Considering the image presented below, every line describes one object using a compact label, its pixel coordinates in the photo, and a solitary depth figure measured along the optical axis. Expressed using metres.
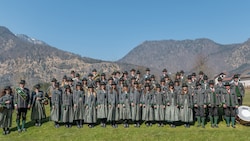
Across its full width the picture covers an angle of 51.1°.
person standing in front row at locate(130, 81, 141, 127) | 13.45
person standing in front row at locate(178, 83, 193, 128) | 13.15
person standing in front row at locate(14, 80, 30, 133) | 13.07
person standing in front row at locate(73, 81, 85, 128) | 13.55
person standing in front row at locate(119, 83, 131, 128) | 13.45
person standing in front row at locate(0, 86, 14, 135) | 12.66
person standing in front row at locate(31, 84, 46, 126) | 13.83
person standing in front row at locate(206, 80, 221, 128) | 13.40
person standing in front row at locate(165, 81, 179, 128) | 13.24
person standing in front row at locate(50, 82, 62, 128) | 13.50
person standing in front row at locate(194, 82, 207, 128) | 13.35
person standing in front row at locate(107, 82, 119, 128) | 13.38
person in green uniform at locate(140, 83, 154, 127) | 13.44
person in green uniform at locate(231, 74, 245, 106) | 14.18
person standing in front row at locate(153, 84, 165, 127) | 13.44
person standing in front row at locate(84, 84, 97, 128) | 13.40
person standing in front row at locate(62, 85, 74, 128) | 13.40
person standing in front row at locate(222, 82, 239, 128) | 13.22
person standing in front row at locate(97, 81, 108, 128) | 13.38
